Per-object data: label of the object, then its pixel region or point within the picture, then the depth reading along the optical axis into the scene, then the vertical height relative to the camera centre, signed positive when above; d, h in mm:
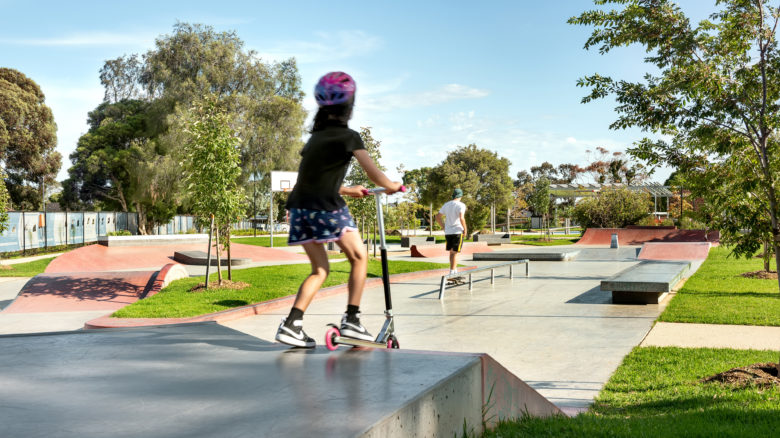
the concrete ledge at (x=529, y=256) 21078 -1421
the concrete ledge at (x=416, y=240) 31194 -1215
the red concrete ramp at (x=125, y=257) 17938 -1289
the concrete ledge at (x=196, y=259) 19109 -1295
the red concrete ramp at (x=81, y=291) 11438 -1488
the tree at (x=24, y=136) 41406 +6343
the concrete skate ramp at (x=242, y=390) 2365 -833
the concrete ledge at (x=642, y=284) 9781 -1159
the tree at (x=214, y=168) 12281 +1105
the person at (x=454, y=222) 12562 -82
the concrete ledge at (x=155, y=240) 22031 -760
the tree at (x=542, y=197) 48359 +1690
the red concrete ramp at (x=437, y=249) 25672 -1494
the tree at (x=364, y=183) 22625 +1424
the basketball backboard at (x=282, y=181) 36500 +2454
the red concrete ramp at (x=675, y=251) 22719 -1376
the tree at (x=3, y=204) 20453 +636
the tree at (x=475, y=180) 46438 +3083
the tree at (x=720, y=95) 5582 +1207
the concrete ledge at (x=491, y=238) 35250 -1256
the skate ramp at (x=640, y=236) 33094 -1164
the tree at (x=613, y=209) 40188 +583
